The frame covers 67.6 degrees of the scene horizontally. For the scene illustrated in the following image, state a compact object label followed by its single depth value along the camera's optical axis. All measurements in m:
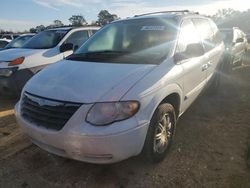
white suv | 3.99
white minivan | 1.82
